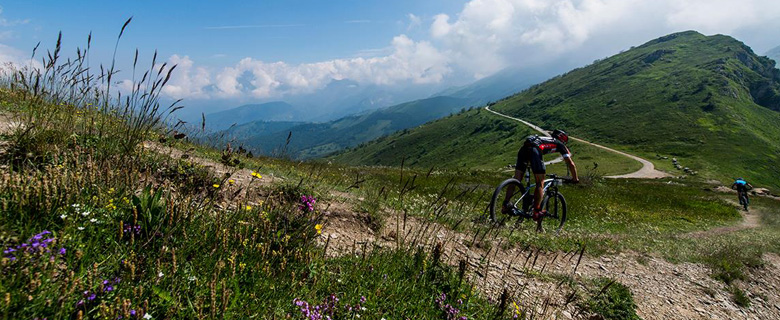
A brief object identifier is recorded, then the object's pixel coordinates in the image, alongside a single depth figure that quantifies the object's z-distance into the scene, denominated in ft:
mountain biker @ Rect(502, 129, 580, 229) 33.50
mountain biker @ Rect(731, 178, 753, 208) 91.67
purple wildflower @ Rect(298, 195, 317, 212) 16.39
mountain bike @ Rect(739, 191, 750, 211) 94.55
